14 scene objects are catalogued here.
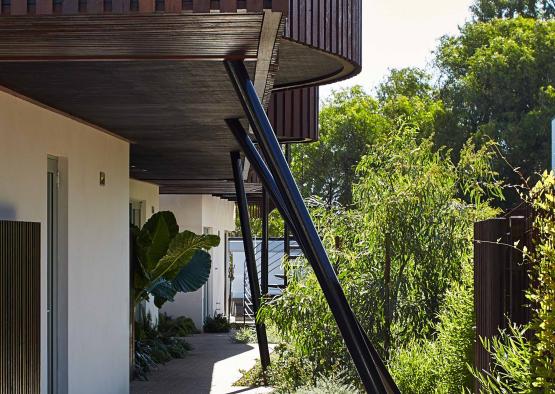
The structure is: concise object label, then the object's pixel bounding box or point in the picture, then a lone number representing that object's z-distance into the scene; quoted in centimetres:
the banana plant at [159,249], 1634
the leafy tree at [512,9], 5288
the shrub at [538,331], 563
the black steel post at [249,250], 1499
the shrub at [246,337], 2368
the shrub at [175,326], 2403
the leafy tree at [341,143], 4925
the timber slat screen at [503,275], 682
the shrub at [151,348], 1752
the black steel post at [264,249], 1723
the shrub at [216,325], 2725
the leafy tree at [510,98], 4322
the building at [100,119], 639
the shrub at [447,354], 920
